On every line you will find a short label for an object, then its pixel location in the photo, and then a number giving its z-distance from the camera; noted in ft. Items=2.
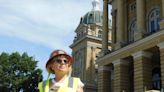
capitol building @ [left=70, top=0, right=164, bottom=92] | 68.85
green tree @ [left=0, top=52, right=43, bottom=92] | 110.32
